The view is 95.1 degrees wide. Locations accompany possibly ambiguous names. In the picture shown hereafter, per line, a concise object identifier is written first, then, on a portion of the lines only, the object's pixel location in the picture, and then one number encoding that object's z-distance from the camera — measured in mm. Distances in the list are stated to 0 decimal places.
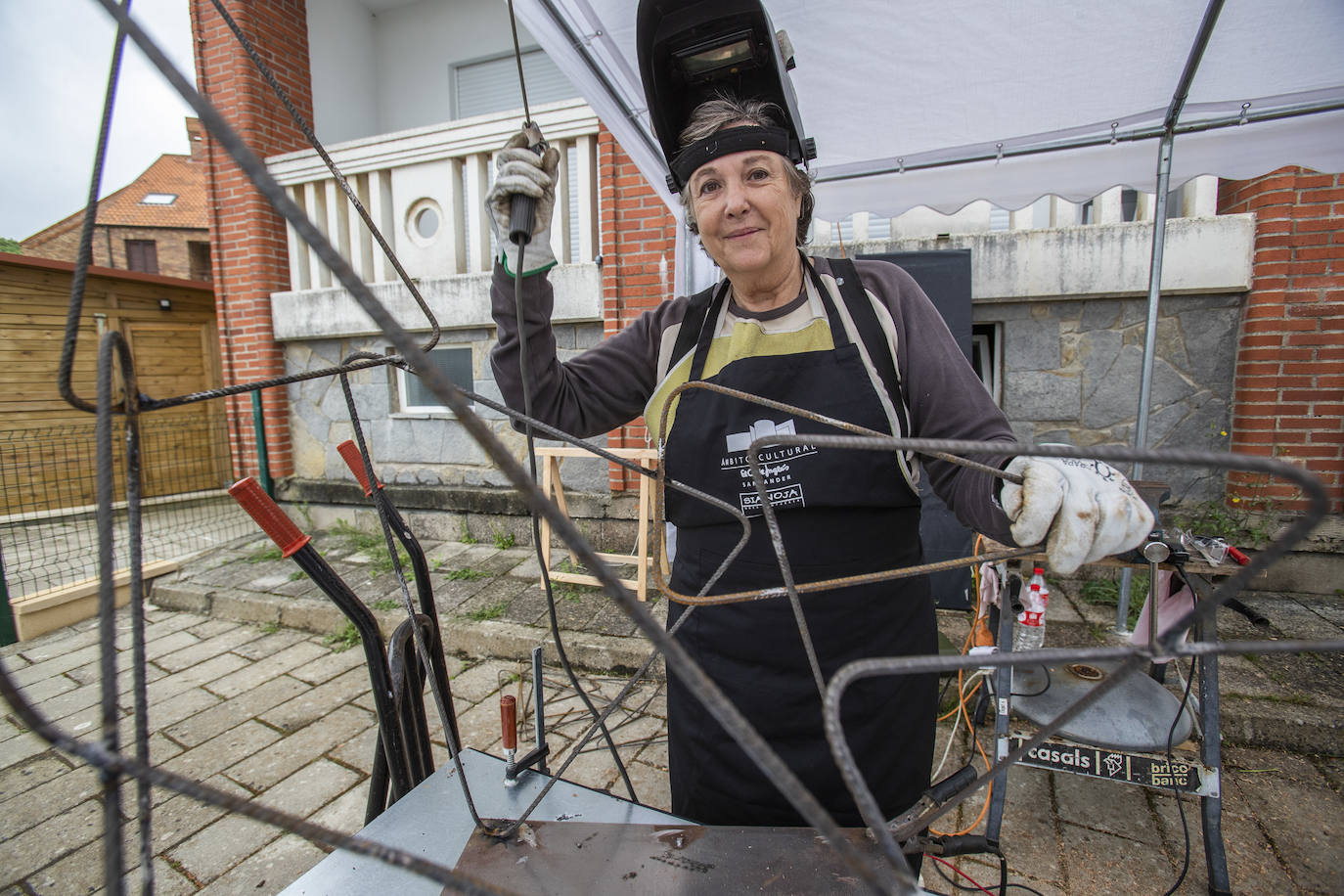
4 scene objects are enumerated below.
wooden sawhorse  3416
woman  1311
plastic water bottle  2191
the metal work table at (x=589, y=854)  834
